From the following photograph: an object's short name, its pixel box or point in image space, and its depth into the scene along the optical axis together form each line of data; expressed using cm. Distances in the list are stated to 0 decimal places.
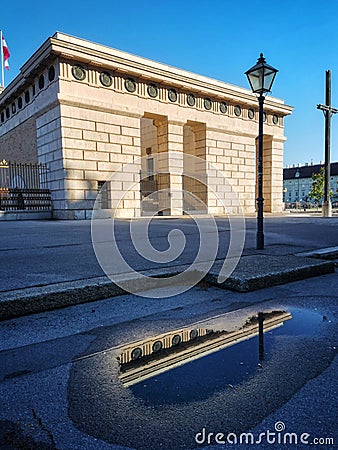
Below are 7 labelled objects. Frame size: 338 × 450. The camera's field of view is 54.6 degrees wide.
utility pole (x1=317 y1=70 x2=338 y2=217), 2133
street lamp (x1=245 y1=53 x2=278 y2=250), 676
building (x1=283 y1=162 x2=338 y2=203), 11731
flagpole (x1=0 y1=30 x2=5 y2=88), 3329
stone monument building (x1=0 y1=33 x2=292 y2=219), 1733
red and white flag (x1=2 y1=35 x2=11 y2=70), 3215
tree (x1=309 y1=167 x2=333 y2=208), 3872
